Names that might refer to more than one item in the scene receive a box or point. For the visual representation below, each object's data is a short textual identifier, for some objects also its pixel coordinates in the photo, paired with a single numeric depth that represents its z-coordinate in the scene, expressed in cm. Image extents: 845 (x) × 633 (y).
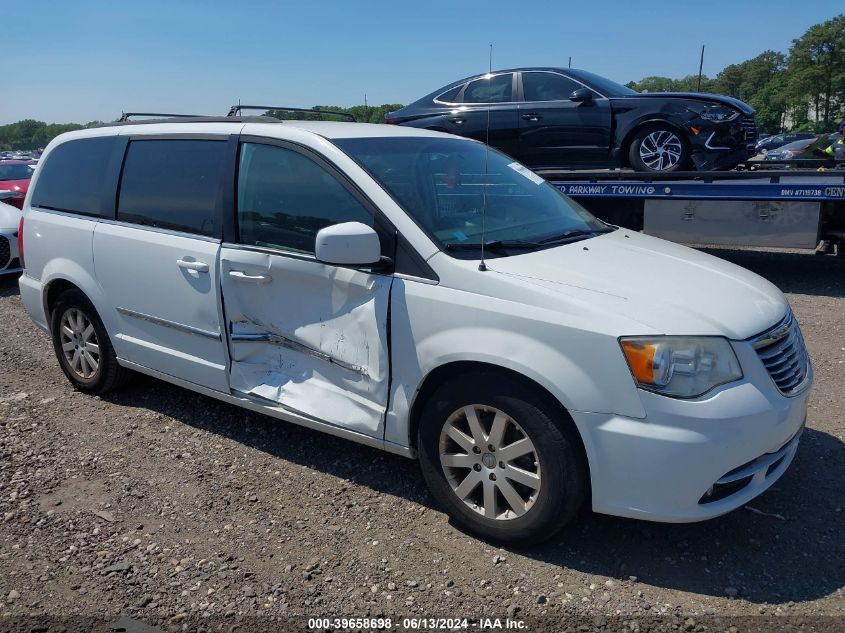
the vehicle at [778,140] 4072
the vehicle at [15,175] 1380
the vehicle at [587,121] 840
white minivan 284
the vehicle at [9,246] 934
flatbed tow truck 802
